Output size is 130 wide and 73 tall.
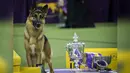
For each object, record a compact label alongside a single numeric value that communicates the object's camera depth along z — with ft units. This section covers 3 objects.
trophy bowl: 21.07
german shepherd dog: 20.43
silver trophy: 21.49
